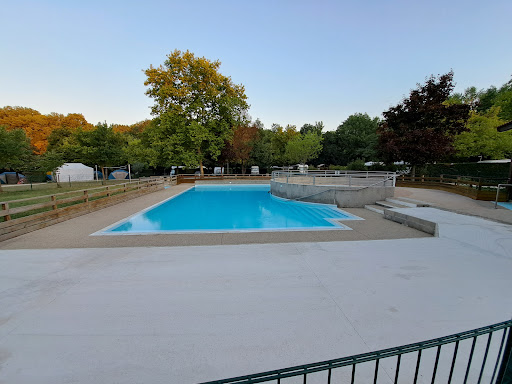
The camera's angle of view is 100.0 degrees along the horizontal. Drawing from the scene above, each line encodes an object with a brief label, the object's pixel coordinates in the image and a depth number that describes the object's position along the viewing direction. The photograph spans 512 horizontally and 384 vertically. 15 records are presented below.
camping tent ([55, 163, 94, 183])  30.23
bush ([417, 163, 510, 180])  16.38
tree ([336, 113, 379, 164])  36.06
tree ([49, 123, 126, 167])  25.36
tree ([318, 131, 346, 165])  40.84
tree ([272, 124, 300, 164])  38.75
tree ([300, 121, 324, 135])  42.41
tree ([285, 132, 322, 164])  32.81
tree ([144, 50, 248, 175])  24.92
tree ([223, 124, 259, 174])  29.64
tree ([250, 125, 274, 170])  34.06
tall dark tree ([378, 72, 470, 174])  17.14
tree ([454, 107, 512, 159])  19.56
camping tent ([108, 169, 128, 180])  37.25
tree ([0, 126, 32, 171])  16.92
